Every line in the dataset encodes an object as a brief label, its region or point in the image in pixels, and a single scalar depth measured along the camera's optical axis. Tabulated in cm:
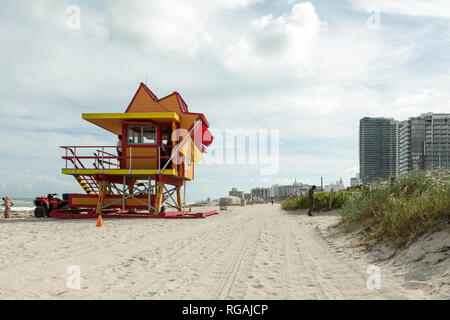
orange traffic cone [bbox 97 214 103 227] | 1244
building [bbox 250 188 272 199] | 18350
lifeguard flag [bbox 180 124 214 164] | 1945
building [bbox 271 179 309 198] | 19055
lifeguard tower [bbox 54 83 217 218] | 1753
